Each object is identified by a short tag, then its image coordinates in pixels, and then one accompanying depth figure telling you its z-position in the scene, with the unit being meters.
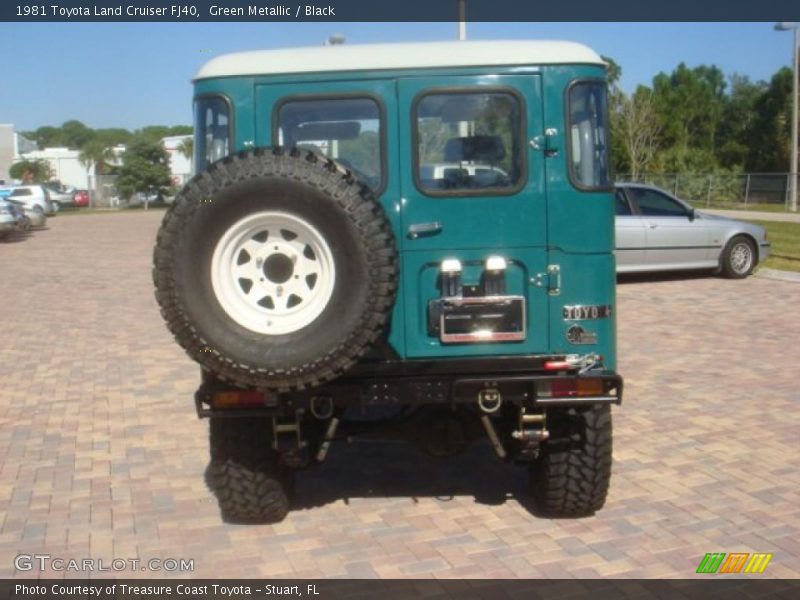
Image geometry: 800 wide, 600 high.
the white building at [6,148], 67.38
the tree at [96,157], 89.94
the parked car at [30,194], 42.66
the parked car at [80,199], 69.50
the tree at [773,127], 50.75
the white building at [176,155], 81.78
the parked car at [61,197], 65.50
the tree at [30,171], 76.25
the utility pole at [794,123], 33.90
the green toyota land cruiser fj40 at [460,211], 5.06
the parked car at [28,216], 33.53
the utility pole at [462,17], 15.04
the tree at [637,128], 46.28
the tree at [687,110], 53.88
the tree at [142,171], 67.88
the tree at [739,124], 54.50
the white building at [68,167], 97.12
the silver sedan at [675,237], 15.31
